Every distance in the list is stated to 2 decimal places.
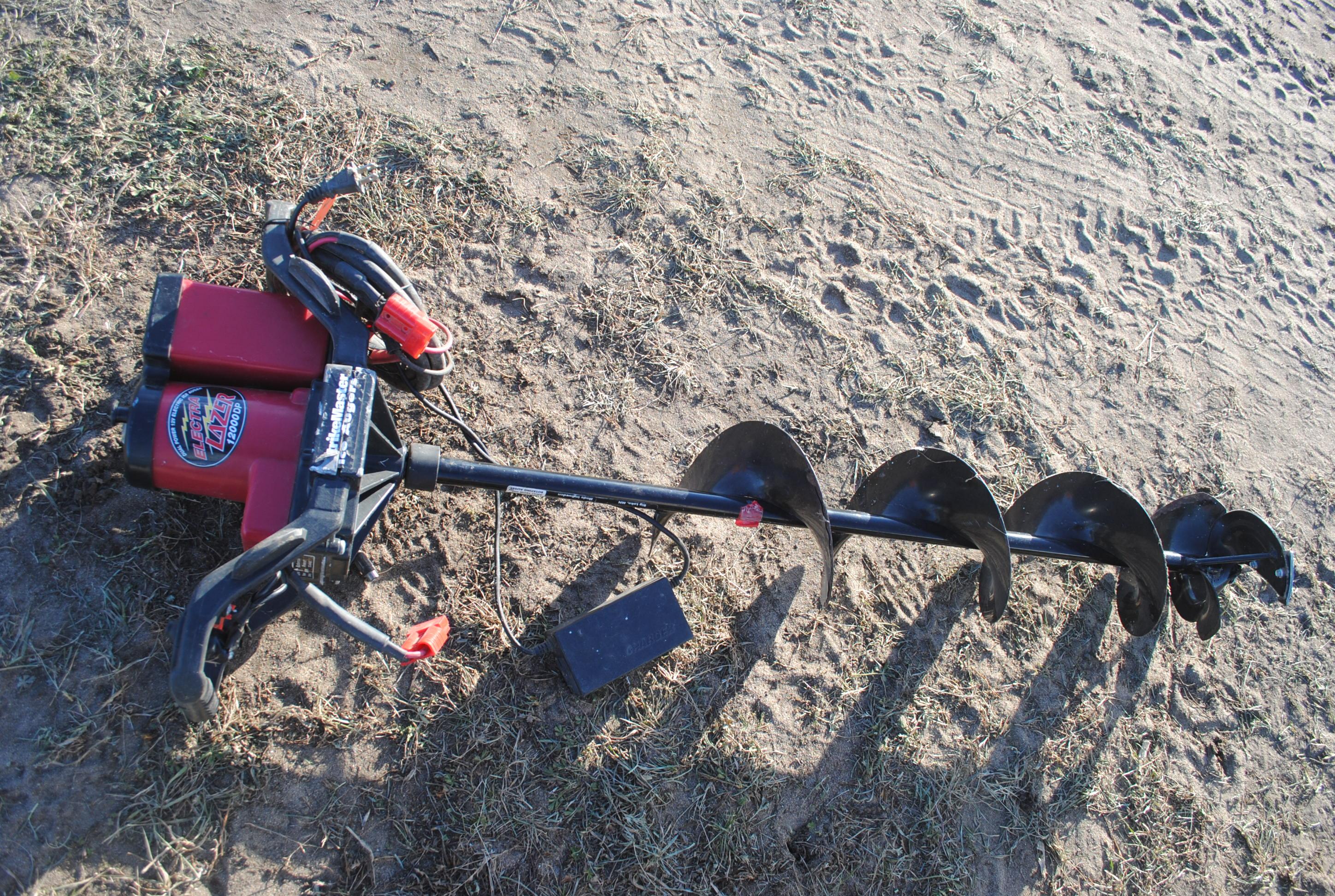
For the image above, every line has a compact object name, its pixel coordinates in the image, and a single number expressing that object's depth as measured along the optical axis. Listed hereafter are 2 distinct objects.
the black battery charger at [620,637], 2.75
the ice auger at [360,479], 2.22
